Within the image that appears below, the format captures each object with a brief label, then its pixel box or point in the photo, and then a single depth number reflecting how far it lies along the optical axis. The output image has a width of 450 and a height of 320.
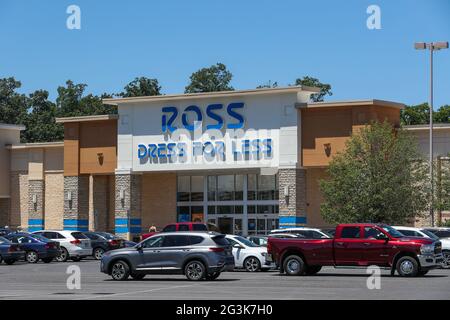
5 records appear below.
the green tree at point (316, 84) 102.06
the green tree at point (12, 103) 104.38
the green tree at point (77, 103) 99.05
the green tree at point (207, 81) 106.25
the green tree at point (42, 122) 100.06
